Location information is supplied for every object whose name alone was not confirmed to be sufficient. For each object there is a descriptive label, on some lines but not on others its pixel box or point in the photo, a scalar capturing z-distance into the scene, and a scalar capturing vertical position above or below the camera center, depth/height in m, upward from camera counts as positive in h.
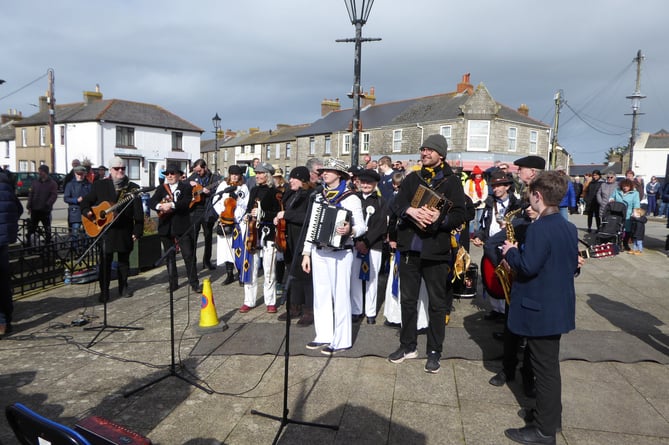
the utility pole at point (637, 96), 28.58 +5.78
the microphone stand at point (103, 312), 5.50 -1.86
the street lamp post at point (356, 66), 8.09 +2.11
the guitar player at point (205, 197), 7.84 -0.42
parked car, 28.69 -0.83
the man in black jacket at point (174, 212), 7.25 -0.64
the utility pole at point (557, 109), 29.59 +5.09
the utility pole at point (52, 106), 29.03 +4.16
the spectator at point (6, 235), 5.34 -0.81
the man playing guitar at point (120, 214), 6.68 -0.64
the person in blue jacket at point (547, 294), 3.14 -0.79
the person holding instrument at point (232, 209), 7.09 -0.56
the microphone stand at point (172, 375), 3.92 -1.91
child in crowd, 10.59 -1.09
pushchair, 10.67 -0.85
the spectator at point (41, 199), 10.49 -0.71
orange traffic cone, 5.55 -1.79
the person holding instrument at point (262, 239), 6.20 -0.90
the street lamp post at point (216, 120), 22.67 +2.73
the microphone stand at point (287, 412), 3.17 -1.79
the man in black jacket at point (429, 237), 4.13 -0.55
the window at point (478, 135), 32.78 +3.42
